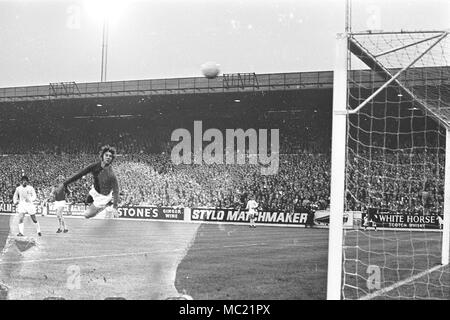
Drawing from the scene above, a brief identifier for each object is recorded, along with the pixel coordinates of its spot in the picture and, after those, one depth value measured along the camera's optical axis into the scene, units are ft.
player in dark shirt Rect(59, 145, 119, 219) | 58.55
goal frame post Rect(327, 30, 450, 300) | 21.03
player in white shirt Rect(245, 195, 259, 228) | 76.69
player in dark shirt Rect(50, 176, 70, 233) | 57.94
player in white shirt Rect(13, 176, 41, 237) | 50.44
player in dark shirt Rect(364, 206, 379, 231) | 78.07
